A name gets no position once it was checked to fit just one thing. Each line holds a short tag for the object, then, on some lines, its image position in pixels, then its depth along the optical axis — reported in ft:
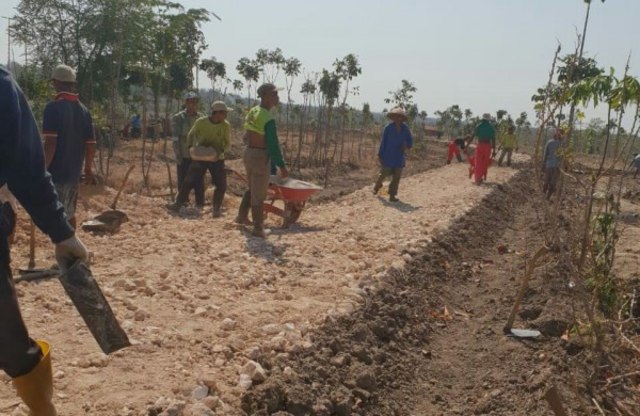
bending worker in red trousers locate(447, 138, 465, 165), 55.77
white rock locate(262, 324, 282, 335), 12.82
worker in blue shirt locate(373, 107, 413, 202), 32.58
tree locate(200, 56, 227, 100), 92.17
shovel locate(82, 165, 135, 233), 20.51
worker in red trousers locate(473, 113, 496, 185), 41.26
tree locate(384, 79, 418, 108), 95.50
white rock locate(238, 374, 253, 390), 10.48
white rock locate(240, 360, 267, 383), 10.80
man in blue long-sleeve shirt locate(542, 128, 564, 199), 33.32
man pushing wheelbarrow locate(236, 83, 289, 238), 20.43
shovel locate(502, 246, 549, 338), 14.42
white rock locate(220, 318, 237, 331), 12.76
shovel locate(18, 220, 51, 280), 14.89
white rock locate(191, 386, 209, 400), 9.81
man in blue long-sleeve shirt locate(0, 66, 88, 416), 6.72
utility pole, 32.14
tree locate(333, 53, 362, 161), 61.15
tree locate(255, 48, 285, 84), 76.59
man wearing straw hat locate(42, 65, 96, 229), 15.53
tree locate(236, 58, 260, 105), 85.76
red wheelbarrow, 22.80
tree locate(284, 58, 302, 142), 75.41
